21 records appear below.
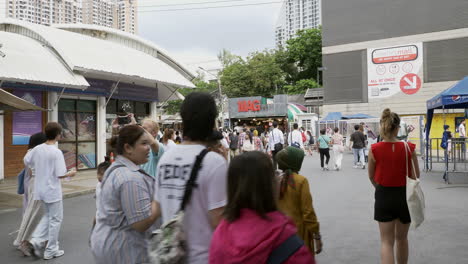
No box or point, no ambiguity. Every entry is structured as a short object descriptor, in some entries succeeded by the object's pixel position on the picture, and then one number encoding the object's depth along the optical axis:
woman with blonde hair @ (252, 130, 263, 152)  19.11
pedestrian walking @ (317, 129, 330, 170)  14.83
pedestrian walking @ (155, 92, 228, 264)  1.99
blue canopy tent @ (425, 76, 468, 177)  10.40
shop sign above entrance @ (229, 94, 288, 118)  36.62
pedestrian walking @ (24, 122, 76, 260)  5.02
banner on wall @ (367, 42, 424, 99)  32.41
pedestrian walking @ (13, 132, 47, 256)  5.25
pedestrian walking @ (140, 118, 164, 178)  4.39
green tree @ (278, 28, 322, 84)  50.44
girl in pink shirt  1.62
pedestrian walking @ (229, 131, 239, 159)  17.72
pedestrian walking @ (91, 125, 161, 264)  2.39
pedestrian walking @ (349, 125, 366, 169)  15.32
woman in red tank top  3.77
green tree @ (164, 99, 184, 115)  47.89
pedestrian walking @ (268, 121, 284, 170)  14.22
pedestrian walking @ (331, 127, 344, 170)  14.75
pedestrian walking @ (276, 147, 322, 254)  3.08
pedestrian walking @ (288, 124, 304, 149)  13.81
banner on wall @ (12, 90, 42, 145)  13.20
